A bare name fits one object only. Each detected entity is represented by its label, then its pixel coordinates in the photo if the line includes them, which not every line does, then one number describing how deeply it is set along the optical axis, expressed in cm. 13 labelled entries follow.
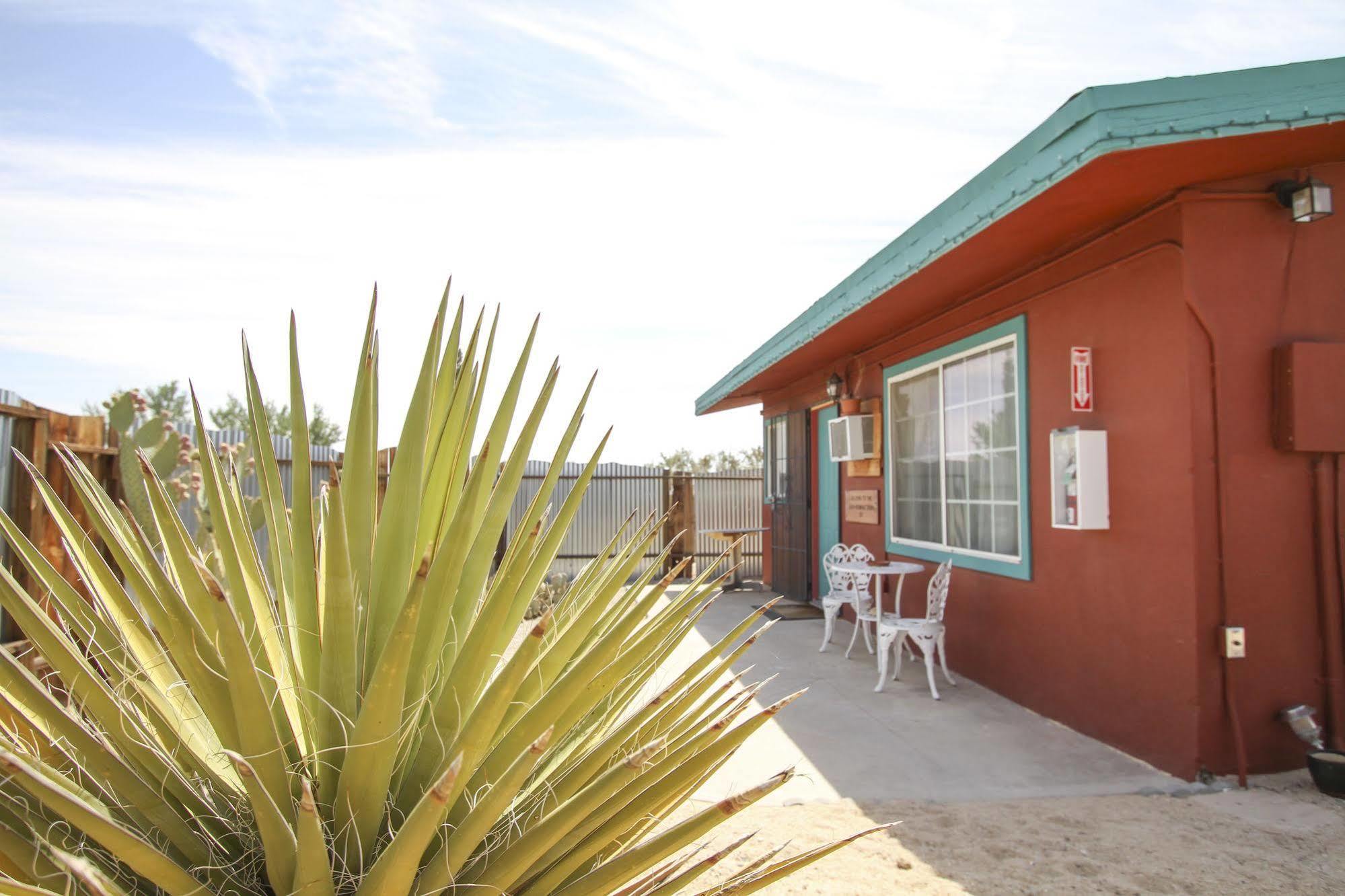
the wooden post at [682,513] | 1168
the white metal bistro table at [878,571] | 584
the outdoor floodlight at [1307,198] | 371
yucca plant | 88
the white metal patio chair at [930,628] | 543
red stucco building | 343
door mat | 891
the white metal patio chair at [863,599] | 621
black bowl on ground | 349
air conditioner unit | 768
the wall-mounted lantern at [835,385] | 834
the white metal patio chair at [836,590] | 696
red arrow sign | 452
